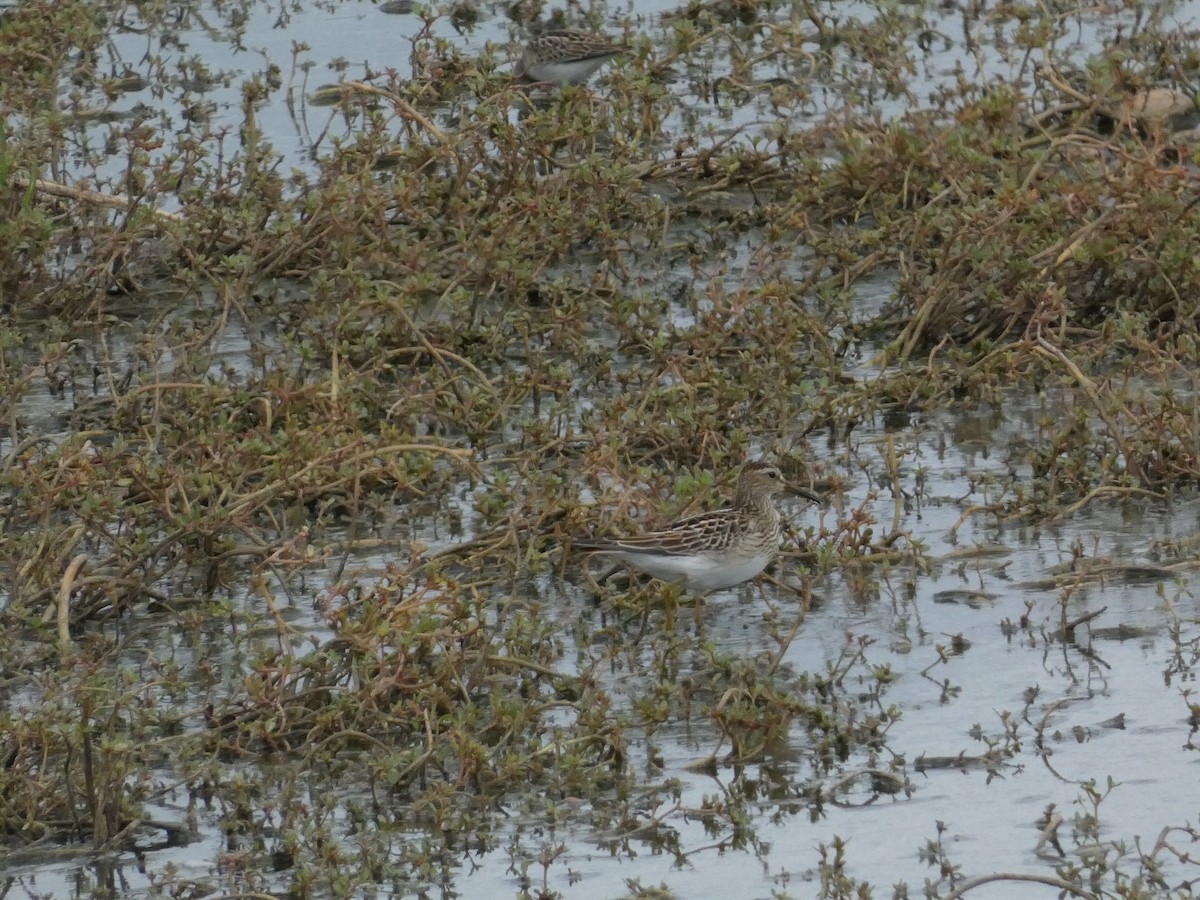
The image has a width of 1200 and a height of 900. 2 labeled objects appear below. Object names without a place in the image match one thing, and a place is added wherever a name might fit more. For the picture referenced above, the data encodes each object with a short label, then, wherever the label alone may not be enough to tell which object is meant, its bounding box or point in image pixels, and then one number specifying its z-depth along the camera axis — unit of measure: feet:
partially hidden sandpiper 95.45
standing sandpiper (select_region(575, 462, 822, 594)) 57.11
